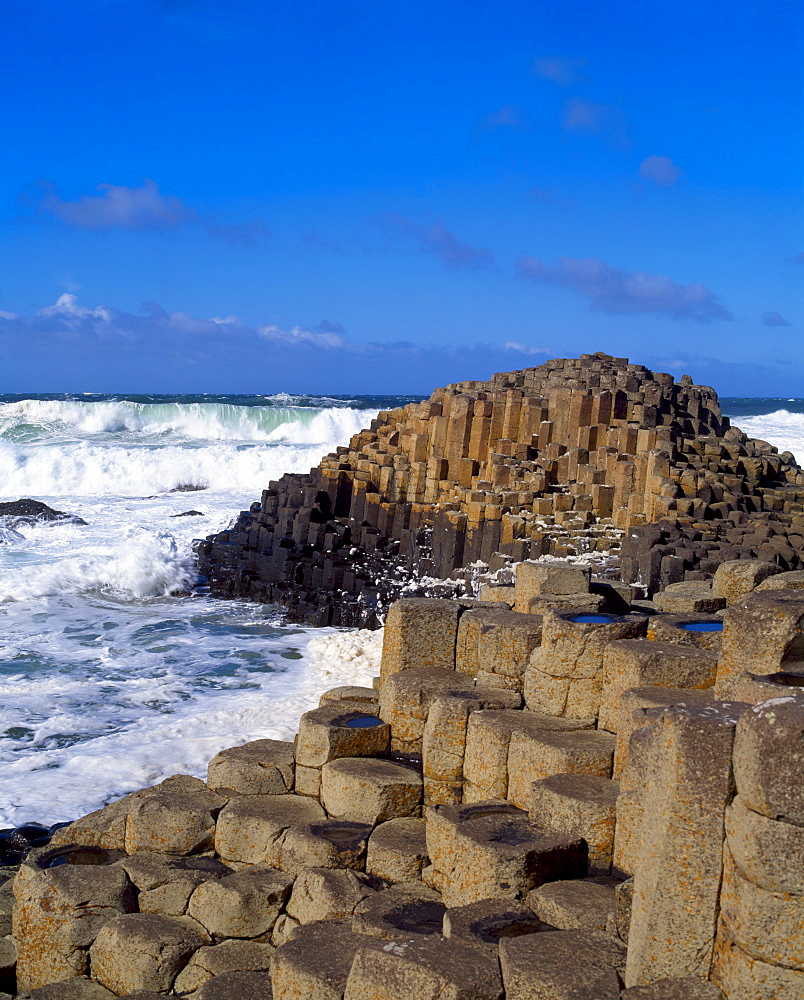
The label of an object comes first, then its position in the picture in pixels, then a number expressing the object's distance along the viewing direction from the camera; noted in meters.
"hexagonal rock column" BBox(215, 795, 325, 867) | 6.41
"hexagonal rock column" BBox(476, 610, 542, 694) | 6.96
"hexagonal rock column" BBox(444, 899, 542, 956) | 4.55
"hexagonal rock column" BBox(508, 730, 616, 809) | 5.85
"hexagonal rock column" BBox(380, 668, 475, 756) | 7.13
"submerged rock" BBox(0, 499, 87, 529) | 24.81
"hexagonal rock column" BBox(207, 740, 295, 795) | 7.11
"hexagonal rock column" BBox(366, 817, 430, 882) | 5.88
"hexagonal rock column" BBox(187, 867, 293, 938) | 5.79
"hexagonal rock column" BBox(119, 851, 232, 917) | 6.11
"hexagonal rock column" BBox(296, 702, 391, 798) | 6.92
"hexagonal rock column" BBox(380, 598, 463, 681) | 7.73
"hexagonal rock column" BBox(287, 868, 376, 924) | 5.48
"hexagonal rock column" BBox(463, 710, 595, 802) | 6.22
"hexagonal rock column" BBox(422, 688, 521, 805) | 6.53
